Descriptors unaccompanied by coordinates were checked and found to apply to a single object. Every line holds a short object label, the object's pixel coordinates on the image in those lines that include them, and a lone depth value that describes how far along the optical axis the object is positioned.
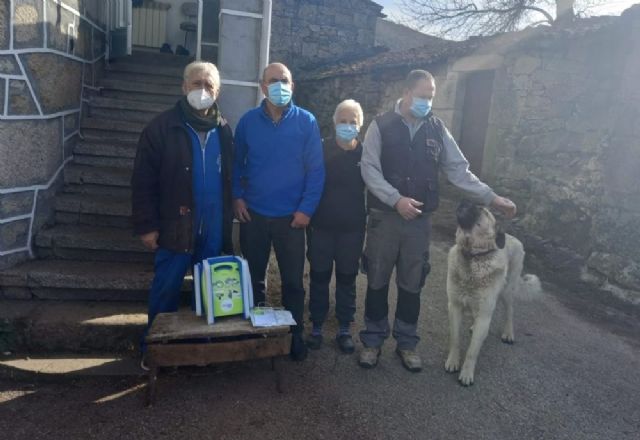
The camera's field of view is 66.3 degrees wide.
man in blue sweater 3.33
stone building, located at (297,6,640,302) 5.56
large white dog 3.53
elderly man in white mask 3.10
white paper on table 3.13
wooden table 2.97
